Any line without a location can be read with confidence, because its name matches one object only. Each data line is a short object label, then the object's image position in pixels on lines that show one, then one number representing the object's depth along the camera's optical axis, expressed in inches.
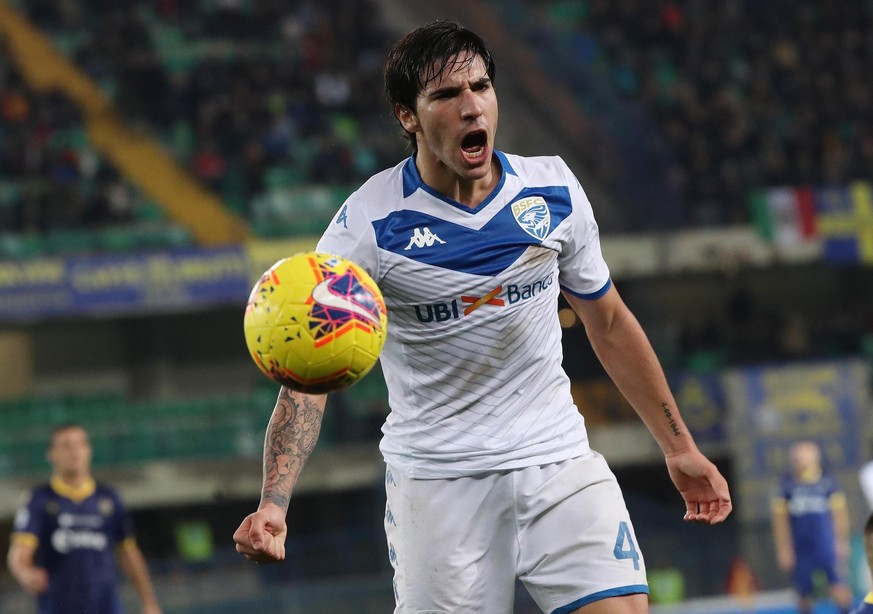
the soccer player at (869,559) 397.7
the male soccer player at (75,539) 618.5
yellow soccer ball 283.0
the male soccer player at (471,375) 312.5
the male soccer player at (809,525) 982.4
